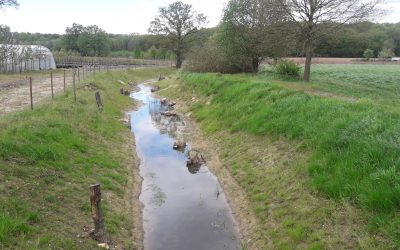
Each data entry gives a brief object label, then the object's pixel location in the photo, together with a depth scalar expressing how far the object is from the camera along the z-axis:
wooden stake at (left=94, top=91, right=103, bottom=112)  25.39
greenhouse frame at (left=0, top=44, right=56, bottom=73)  56.38
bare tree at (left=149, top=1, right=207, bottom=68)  81.69
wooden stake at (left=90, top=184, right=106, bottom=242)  9.61
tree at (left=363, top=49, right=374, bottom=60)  87.06
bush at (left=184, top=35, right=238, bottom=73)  42.56
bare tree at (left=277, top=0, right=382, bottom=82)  26.34
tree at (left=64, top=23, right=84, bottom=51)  106.12
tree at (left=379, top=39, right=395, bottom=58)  90.02
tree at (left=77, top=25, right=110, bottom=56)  102.50
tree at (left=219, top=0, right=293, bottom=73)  38.72
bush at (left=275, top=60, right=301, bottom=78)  33.22
